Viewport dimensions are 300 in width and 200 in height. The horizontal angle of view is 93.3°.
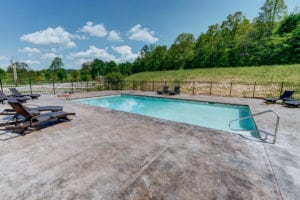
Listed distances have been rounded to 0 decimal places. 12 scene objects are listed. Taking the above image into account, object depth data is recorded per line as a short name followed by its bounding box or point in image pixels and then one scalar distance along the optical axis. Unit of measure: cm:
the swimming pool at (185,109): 657
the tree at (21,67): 4891
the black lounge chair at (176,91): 1227
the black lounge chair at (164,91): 1268
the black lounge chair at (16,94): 816
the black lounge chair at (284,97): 782
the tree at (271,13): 2273
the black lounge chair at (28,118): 381
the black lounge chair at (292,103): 695
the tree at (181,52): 3592
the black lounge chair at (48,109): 480
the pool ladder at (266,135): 338
